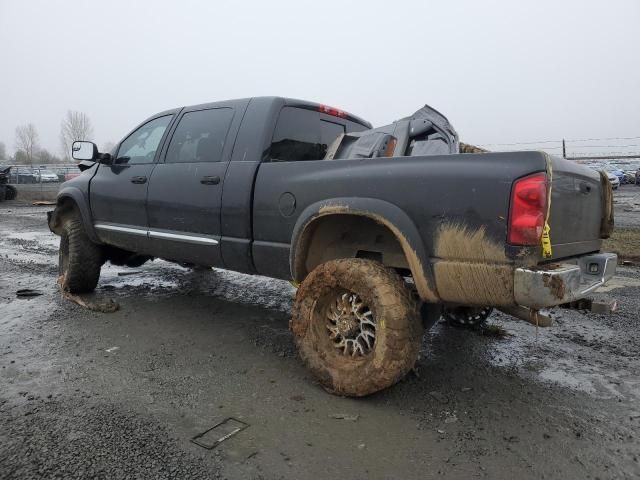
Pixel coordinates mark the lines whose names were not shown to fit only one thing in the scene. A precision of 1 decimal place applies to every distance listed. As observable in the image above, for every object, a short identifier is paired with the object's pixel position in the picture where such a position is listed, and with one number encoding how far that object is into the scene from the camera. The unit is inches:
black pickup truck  97.3
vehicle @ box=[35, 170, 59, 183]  1385.8
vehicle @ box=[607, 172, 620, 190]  903.7
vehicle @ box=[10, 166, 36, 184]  1290.6
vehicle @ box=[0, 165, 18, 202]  775.7
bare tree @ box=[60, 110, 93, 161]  2854.6
